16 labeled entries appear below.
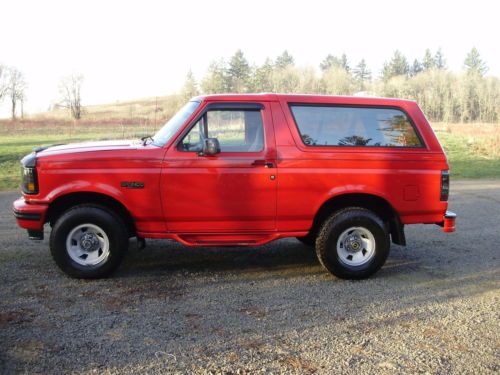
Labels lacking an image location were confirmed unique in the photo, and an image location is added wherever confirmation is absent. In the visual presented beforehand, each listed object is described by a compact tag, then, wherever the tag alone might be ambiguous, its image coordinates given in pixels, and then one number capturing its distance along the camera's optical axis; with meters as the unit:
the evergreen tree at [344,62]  95.36
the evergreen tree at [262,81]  48.24
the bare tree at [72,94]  68.69
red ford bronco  5.53
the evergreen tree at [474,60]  96.51
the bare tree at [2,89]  66.43
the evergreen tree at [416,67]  98.03
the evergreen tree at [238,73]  48.52
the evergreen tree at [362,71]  96.75
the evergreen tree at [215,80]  44.88
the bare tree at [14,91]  68.38
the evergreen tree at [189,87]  39.62
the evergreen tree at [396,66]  89.75
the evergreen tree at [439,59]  102.35
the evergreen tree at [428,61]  97.38
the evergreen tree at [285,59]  84.88
